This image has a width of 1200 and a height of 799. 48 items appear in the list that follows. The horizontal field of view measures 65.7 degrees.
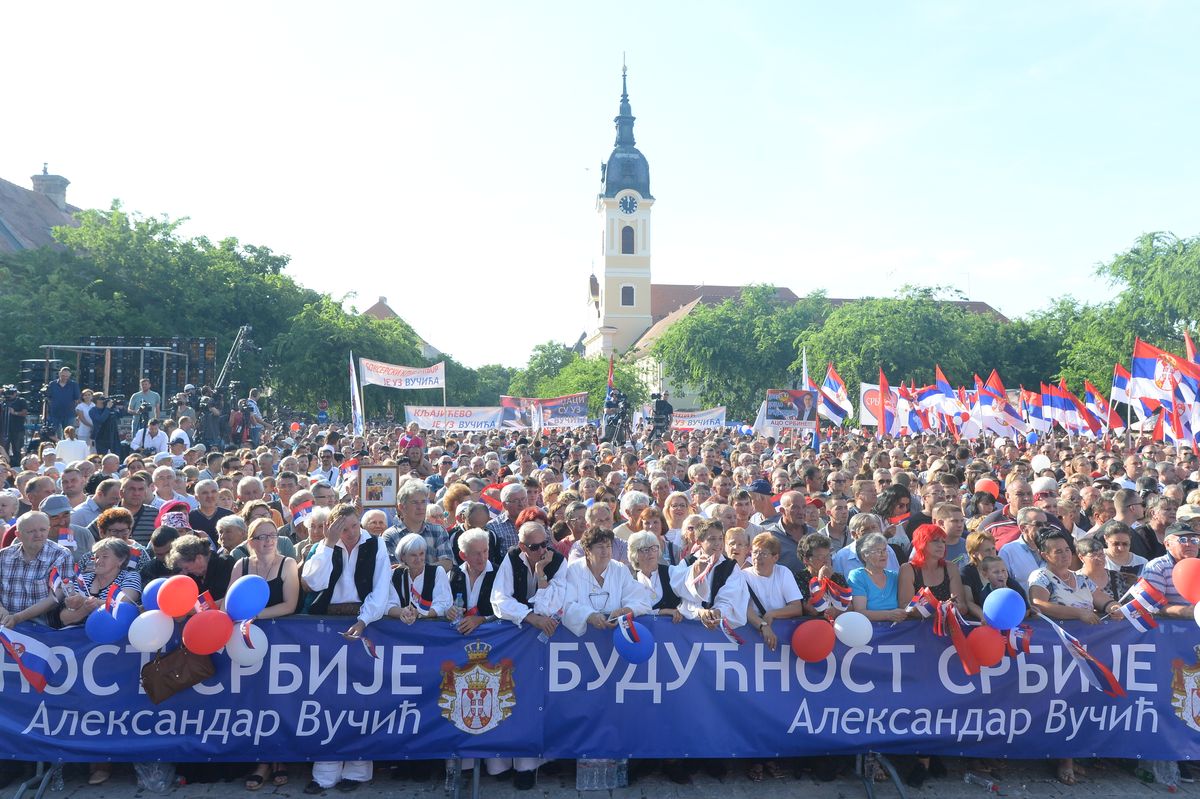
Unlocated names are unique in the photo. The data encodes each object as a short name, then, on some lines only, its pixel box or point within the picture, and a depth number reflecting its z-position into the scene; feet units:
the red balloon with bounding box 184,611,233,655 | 18.04
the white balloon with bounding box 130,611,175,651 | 17.99
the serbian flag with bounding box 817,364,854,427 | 79.30
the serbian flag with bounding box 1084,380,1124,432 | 86.33
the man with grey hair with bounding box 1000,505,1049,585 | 21.86
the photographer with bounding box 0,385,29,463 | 53.98
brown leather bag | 18.53
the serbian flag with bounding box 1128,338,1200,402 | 58.34
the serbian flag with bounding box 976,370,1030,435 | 81.07
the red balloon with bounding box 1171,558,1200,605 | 19.25
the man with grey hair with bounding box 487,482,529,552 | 25.63
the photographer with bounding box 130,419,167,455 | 49.65
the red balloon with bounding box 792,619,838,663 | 18.94
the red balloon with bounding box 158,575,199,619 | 18.12
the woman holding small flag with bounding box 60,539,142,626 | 18.97
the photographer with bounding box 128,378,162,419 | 55.67
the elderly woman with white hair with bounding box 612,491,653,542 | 24.84
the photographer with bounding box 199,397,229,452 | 57.82
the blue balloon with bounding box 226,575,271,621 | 18.17
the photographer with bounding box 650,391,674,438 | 69.36
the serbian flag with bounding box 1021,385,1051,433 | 91.50
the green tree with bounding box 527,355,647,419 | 238.07
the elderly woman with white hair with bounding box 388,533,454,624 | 19.54
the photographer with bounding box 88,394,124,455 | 51.03
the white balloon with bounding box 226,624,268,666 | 18.51
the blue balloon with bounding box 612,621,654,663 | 18.76
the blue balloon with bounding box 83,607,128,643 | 18.33
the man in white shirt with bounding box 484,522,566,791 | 19.26
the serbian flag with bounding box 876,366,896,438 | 77.00
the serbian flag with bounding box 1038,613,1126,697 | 19.52
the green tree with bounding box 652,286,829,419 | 223.51
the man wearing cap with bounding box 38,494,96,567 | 23.29
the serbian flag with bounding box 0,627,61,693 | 18.54
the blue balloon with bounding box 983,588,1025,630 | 18.49
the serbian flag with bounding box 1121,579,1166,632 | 19.67
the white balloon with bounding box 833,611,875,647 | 18.84
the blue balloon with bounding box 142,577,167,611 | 18.56
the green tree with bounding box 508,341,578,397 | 367.86
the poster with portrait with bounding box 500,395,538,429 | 85.71
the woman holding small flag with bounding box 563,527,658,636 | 19.34
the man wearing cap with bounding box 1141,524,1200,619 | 19.93
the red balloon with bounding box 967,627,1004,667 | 18.97
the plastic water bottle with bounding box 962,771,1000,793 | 19.24
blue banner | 18.88
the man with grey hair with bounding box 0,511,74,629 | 19.30
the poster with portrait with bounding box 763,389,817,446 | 66.85
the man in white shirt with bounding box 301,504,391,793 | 19.22
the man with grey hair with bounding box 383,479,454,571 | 22.36
